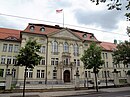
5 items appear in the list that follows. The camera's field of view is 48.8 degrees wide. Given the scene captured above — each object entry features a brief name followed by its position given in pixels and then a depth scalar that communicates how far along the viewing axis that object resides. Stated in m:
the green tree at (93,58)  24.14
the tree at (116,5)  7.68
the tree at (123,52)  34.51
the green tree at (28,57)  17.62
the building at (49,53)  36.94
